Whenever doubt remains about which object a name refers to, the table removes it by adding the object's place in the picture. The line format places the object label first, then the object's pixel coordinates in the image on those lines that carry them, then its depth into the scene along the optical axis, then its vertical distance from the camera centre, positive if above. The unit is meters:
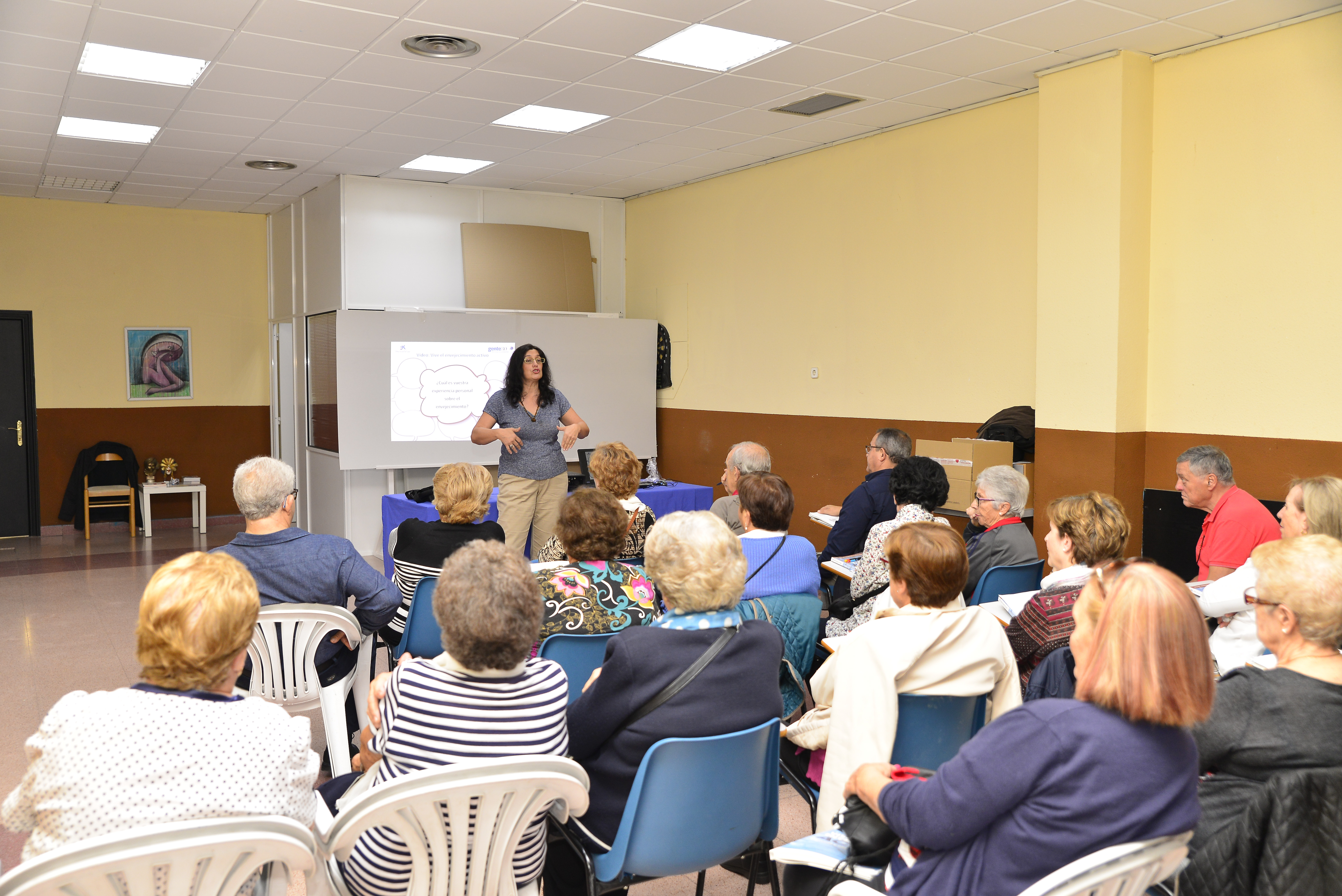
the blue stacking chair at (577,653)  2.55 -0.66
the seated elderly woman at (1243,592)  2.67 -0.54
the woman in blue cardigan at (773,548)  3.01 -0.46
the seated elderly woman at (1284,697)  1.79 -0.55
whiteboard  7.79 +0.29
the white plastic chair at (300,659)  2.80 -0.75
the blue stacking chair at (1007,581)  3.37 -0.63
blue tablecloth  6.95 -0.72
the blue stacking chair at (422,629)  3.08 -0.71
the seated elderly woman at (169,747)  1.43 -0.51
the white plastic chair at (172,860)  1.29 -0.63
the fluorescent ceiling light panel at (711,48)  4.82 +1.82
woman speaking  5.87 -0.26
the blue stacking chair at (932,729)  2.13 -0.72
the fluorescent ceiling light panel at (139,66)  5.07 +1.82
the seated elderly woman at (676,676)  1.92 -0.55
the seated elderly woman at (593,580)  2.58 -0.48
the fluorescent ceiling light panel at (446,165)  7.48 +1.87
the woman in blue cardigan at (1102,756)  1.43 -0.53
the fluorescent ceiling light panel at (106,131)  6.41 +1.86
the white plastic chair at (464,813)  1.55 -0.68
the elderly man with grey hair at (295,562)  2.92 -0.47
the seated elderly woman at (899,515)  3.35 -0.41
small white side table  9.16 -0.92
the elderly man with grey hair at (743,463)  4.62 -0.28
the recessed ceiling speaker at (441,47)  4.85 +1.80
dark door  9.09 -0.24
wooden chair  9.19 -0.86
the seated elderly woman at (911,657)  2.06 -0.55
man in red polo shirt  3.70 -0.43
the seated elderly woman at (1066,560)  2.59 -0.45
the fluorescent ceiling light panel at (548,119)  6.19 +1.85
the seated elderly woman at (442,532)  3.41 -0.45
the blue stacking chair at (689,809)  1.89 -0.81
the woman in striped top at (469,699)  1.73 -0.53
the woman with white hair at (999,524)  3.50 -0.45
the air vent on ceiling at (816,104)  5.86 +1.83
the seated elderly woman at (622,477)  4.00 -0.30
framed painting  9.62 +0.43
